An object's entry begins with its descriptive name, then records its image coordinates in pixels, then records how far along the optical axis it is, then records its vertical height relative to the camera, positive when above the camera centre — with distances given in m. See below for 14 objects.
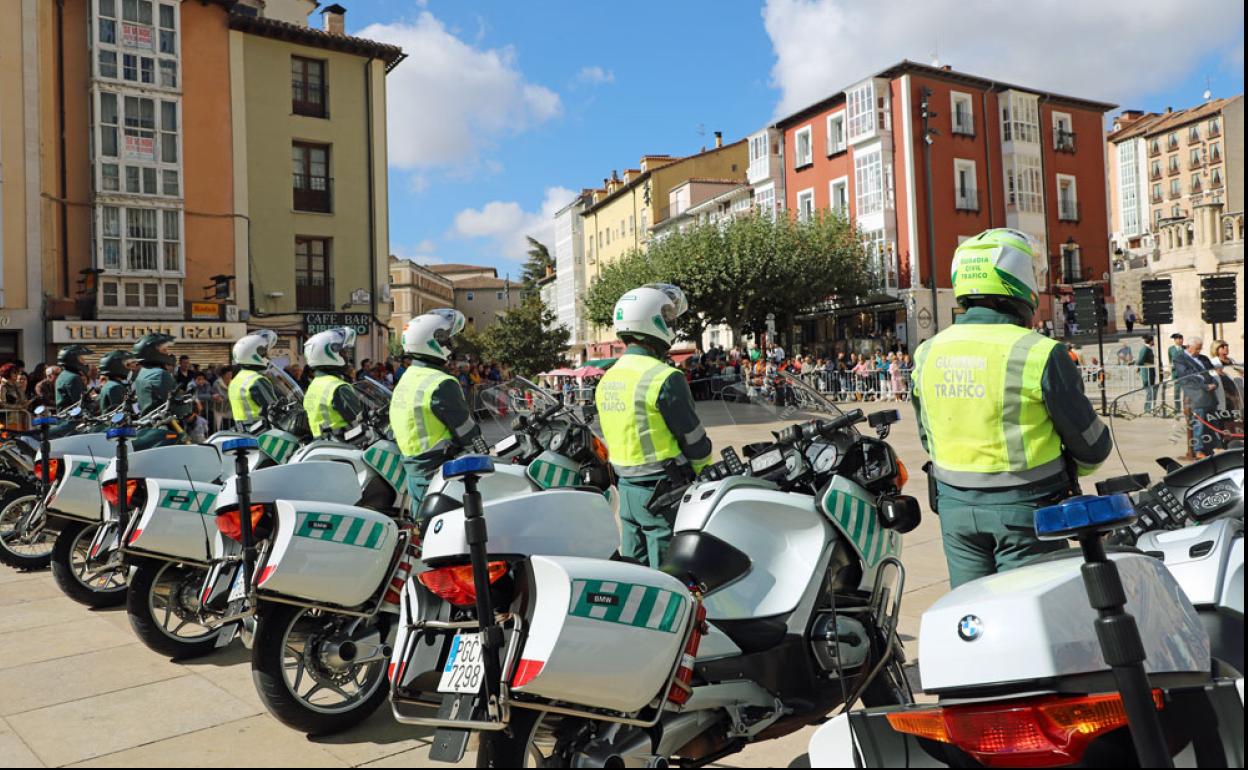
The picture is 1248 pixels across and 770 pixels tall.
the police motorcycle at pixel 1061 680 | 1.79 -0.54
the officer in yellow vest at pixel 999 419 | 3.10 -0.07
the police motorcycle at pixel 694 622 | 2.65 -0.63
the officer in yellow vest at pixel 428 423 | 5.27 -0.02
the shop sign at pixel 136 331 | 23.72 +2.45
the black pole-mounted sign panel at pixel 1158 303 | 15.95 +1.43
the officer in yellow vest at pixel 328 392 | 6.84 +0.21
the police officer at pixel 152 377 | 8.40 +0.44
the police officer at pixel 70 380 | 10.02 +0.52
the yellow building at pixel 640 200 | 56.88 +12.95
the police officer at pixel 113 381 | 9.41 +0.48
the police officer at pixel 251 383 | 8.09 +0.35
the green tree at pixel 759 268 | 35.16 +4.95
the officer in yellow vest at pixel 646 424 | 4.20 -0.05
